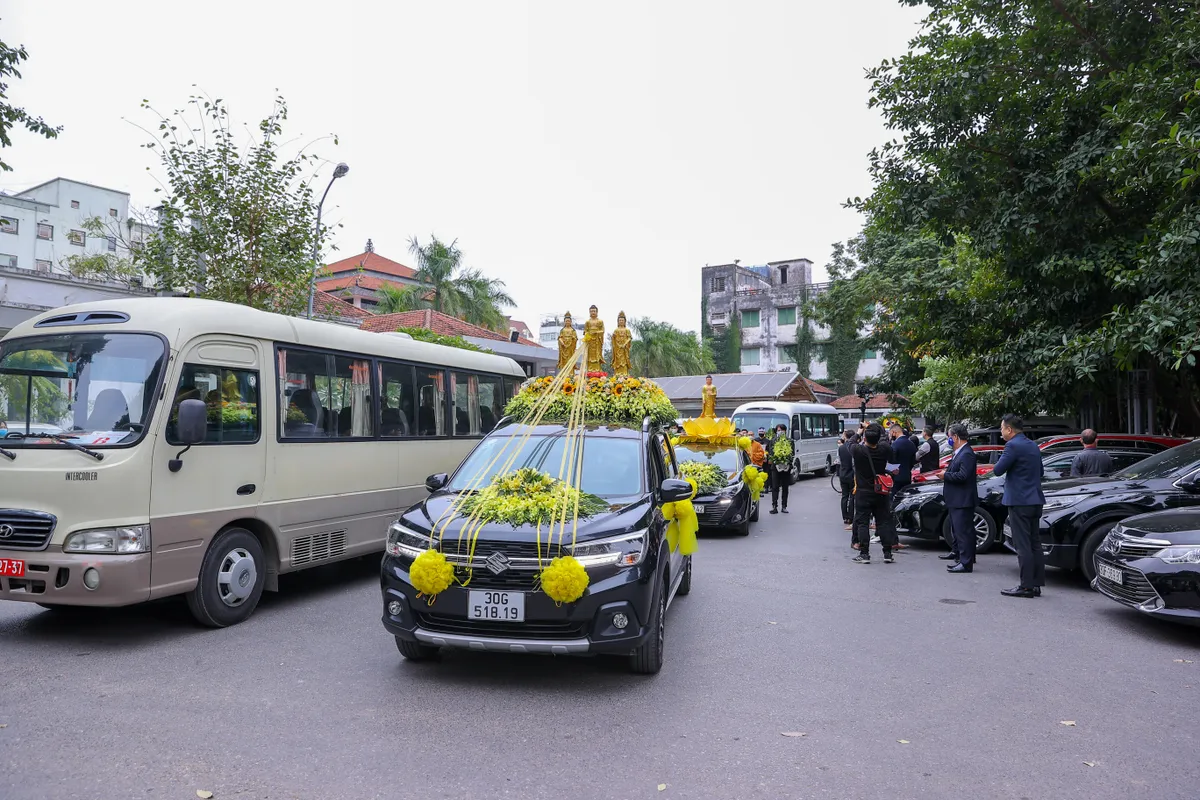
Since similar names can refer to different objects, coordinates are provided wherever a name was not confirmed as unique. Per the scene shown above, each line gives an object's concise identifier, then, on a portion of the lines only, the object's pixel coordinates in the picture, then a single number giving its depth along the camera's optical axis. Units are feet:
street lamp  52.90
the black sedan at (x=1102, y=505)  28.96
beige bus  19.56
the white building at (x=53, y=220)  154.61
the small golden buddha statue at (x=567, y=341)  33.88
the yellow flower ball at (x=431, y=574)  16.70
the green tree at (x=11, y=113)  32.04
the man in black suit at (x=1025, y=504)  27.58
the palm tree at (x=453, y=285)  122.11
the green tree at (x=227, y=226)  48.96
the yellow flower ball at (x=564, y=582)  16.26
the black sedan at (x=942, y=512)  37.01
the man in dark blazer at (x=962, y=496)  31.99
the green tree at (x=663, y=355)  174.50
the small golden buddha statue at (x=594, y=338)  31.37
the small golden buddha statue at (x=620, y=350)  33.96
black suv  16.65
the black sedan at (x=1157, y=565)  21.31
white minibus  85.25
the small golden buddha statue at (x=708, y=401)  52.54
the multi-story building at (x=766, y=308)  171.94
